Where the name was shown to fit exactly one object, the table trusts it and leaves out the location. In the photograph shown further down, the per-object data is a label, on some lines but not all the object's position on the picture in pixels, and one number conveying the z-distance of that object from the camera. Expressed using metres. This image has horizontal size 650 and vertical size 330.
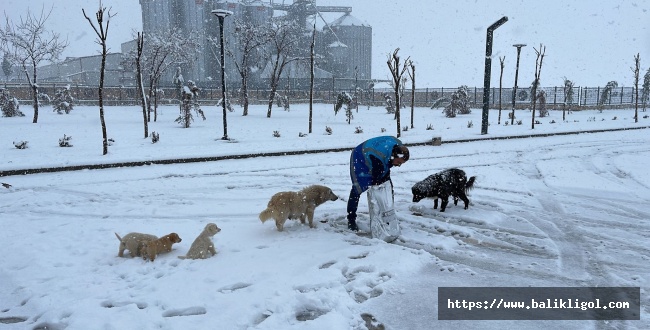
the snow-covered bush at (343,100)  28.42
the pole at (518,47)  21.51
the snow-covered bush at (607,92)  39.75
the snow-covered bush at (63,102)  30.98
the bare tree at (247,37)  32.53
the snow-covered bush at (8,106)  27.72
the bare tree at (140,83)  17.51
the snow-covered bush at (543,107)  31.92
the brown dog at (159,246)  4.95
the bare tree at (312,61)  20.17
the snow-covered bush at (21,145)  14.80
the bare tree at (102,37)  12.85
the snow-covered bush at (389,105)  36.61
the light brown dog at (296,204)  5.81
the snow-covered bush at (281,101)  37.96
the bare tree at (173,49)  31.73
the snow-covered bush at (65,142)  15.48
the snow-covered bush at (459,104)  33.03
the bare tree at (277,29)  30.99
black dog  7.08
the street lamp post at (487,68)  18.48
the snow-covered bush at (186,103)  23.80
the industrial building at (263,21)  58.34
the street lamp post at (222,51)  15.44
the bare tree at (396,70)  18.89
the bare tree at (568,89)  35.44
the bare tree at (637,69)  27.18
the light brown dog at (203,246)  4.99
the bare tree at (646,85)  38.41
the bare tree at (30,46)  25.30
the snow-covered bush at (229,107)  32.91
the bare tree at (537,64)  23.32
